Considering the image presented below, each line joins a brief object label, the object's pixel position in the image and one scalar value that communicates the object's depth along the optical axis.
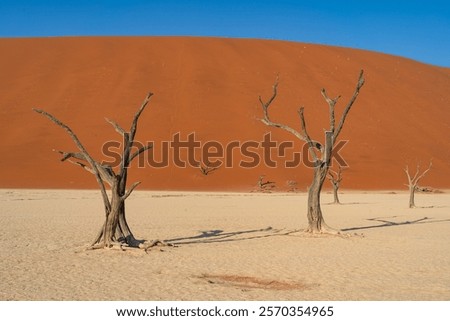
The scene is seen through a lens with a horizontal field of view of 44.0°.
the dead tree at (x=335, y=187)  25.97
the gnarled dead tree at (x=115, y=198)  10.77
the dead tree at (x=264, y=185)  36.69
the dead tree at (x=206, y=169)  39.47
